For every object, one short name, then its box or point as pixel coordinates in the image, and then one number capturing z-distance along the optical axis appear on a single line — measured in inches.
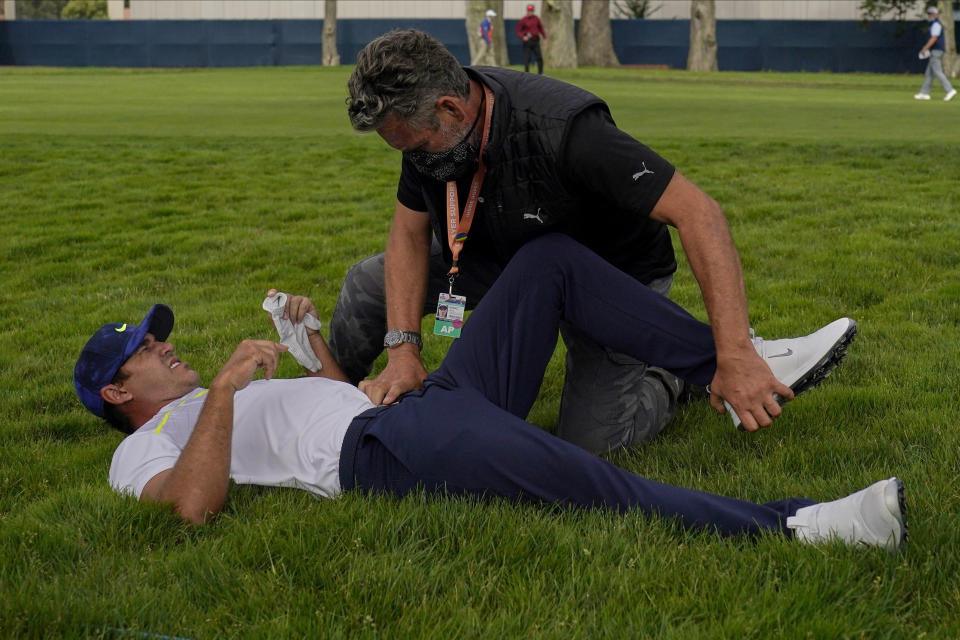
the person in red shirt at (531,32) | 1302.9
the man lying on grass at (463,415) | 121.7
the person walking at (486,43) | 1307.8
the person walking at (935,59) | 960.6
